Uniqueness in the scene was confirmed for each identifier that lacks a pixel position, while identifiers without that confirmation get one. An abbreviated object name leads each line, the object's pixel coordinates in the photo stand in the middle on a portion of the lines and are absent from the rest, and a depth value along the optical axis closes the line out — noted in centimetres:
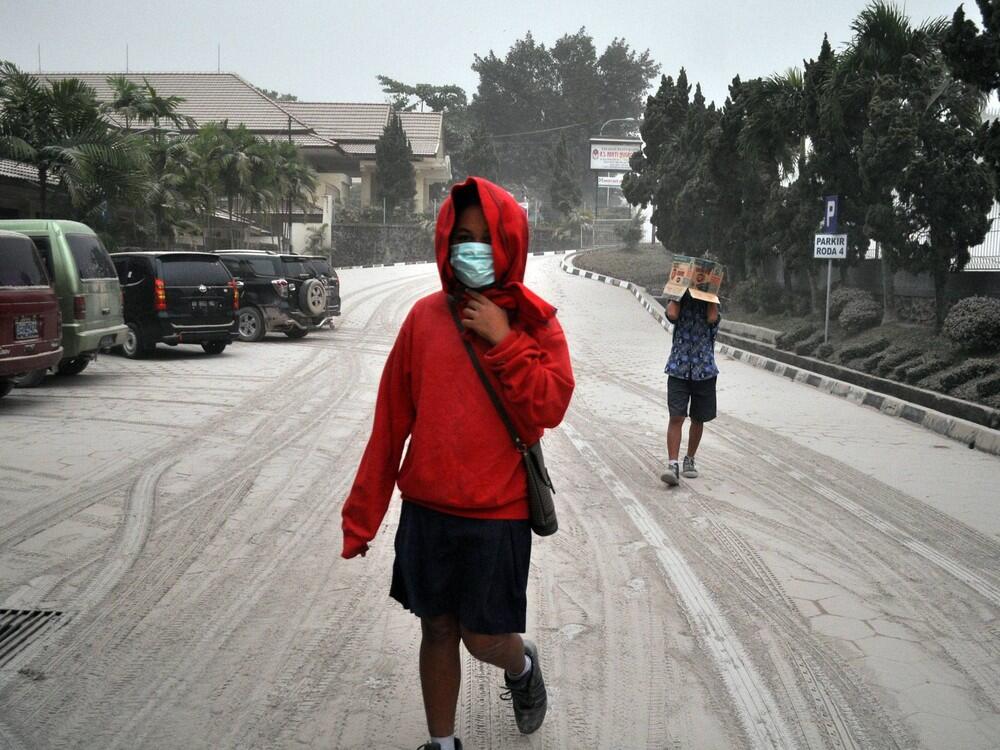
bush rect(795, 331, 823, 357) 1906
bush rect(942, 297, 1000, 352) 1377
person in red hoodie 312
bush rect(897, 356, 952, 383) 1407
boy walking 819
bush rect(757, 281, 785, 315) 2448
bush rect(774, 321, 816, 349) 1995
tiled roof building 5625
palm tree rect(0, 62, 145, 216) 1945
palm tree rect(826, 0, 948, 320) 1816
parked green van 1319
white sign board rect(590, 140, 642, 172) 6512
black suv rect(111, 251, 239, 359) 1662
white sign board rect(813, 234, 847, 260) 1784
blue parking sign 1761
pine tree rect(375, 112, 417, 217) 5919
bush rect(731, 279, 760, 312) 2513
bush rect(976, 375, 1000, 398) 1212
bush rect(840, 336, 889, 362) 1680
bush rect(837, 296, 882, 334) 1888
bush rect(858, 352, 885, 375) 1570
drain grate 459
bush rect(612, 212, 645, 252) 5172
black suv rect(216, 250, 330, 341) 1994
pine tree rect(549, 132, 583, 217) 6950
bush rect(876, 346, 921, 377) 1514
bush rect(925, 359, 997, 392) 1291
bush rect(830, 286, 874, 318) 1994
